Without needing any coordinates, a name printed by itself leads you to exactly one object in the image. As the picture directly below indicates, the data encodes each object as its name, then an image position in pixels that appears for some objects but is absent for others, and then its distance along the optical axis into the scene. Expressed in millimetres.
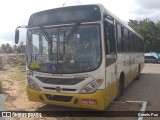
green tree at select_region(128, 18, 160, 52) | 26398
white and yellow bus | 3977
